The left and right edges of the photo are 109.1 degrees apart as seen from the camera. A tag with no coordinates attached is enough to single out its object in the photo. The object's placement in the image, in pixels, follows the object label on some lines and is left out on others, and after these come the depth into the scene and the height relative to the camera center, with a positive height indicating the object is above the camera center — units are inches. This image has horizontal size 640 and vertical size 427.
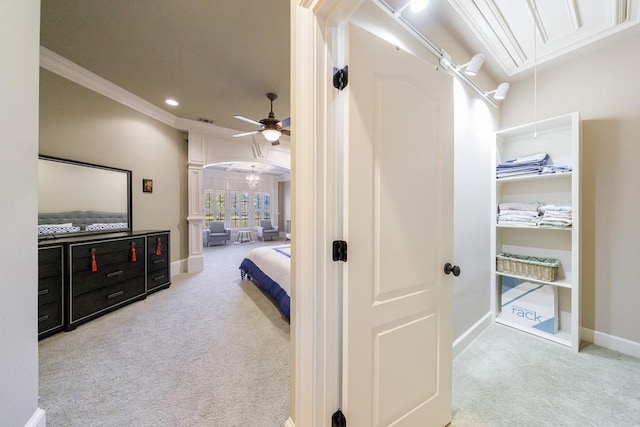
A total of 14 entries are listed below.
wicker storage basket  82.2 -20.2
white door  37.9 -4.6
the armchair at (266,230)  364.9 -27.3
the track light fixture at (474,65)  64.6 +42.5
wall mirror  99.3 +7.7
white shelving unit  75.9 +4.7
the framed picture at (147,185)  144.8 +18.1
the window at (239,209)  373.7 +6.4
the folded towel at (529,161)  85.5 +20.0
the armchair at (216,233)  314.8 -28.3
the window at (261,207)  393.7 +11.2
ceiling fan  126.7 +49.3
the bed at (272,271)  97.3 -30.3
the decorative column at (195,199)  173.6 +11.2
